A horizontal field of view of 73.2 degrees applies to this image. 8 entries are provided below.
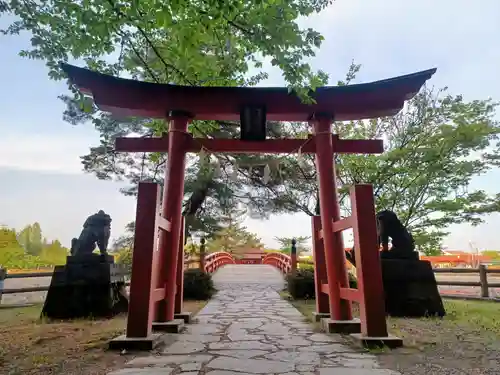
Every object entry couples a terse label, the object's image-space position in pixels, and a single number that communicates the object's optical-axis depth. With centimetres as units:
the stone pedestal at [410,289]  582
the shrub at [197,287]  866
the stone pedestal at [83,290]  576
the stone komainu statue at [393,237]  626
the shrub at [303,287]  845
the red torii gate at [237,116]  466
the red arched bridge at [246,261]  1443
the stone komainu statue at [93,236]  639
